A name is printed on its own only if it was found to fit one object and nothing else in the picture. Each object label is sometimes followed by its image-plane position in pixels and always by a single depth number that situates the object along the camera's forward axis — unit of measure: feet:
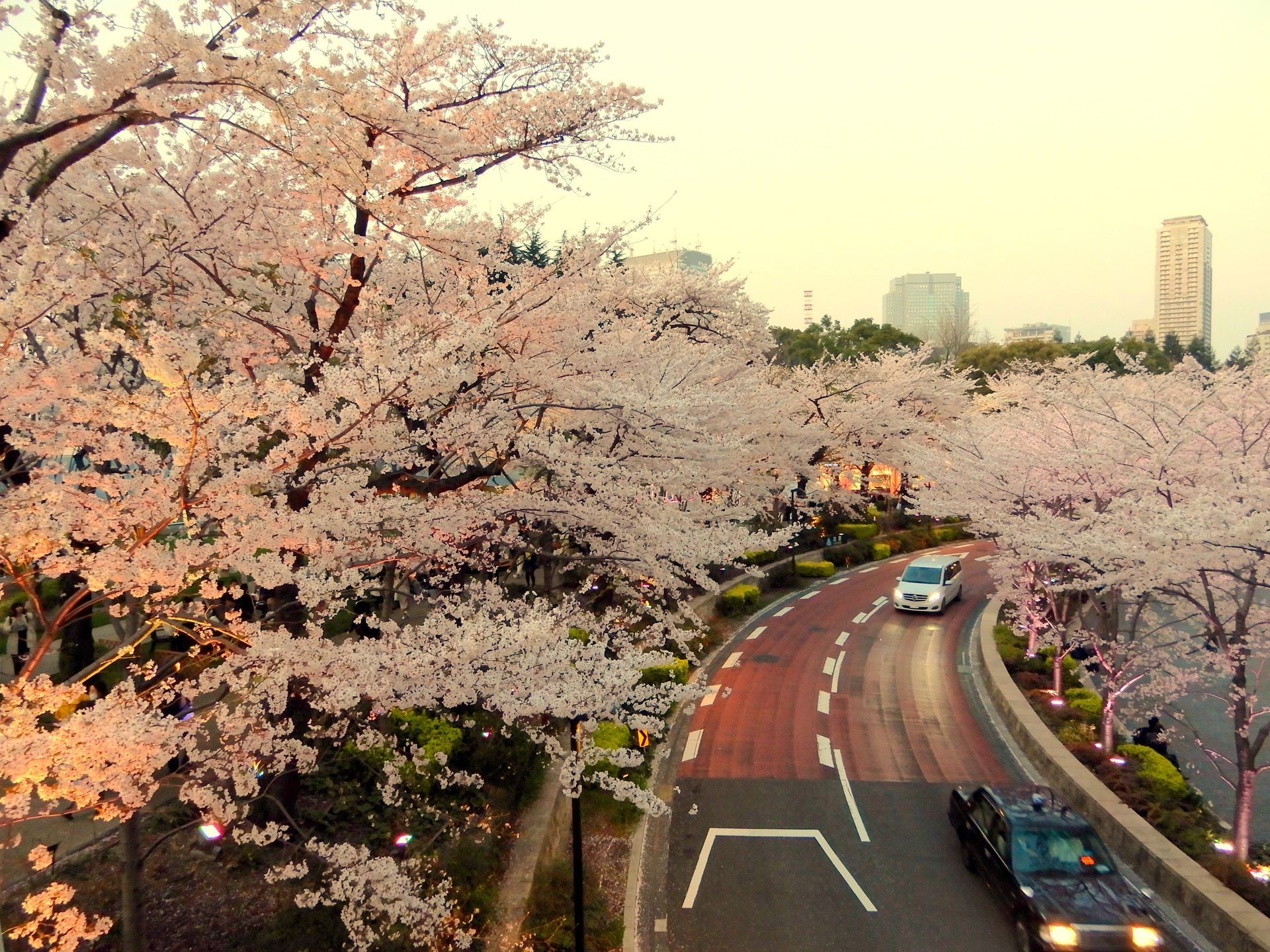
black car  25.08
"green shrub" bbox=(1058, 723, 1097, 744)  42.24
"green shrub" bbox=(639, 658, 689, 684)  47.52
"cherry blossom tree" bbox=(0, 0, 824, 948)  14.85
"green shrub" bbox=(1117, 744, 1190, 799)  35.64
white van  73.31
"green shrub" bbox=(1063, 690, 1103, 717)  46.57
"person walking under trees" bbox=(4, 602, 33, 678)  33.80
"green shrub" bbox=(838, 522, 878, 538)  109.29
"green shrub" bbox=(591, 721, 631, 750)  40.22
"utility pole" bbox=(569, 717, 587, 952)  24.44
